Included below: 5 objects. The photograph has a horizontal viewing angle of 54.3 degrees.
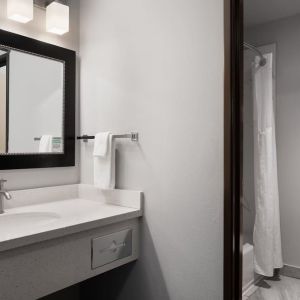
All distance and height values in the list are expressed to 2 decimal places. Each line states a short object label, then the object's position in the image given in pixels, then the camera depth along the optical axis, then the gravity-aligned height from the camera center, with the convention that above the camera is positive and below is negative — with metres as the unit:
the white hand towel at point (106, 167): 1.75 -0.08
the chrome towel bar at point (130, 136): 1.71 +0.10
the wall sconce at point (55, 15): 1.85 +0.88
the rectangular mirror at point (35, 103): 1.70 +0.31
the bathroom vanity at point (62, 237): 1.15 -0.38
